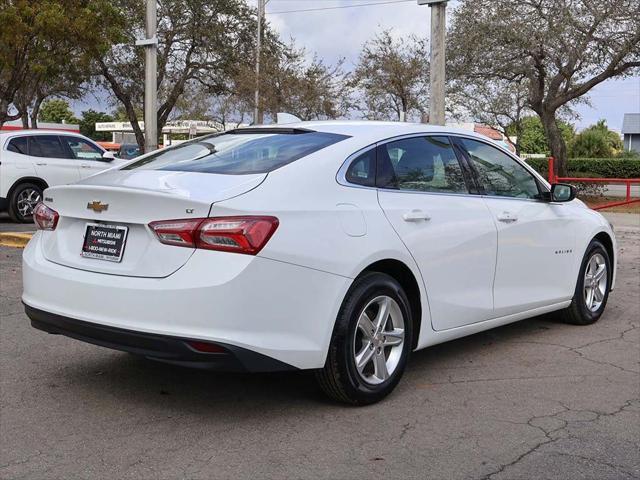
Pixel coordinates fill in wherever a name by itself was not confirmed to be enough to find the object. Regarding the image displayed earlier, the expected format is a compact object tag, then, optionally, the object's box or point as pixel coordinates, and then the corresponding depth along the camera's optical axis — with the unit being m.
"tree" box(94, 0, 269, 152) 27.78
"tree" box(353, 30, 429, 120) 26.66
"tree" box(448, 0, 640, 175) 20.42
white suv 13.45
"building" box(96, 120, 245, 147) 44.21
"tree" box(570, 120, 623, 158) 52.78
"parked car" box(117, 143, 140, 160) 47.06
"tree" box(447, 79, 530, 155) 26.33
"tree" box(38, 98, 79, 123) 92.40
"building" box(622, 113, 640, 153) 87.07
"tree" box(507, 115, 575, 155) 66.50
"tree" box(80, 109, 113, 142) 89.94
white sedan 3.67
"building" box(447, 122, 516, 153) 31.38
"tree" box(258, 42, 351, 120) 26.00
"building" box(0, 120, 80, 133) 56.61
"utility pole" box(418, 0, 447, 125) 10.66
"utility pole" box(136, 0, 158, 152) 13.12
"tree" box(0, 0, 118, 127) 16.31
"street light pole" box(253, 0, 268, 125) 26.36
